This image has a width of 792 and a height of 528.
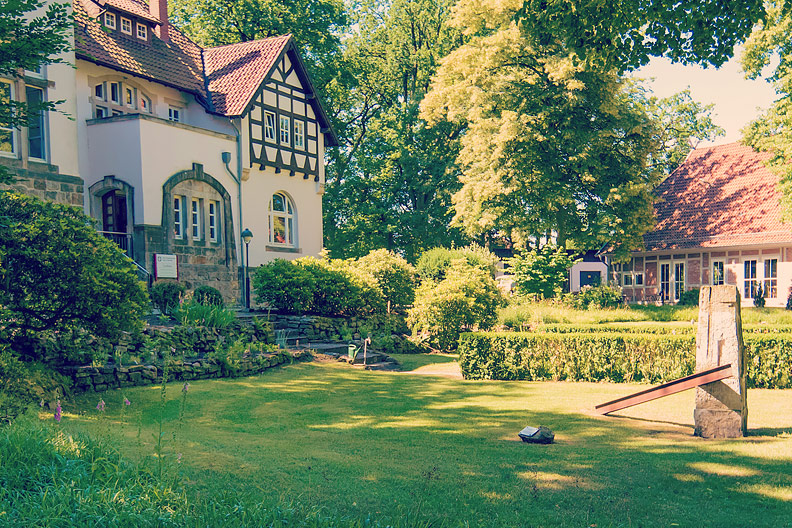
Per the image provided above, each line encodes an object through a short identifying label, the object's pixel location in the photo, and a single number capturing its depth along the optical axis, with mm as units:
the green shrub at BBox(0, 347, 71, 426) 7969
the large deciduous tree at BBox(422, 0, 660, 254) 27797
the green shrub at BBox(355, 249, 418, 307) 21125
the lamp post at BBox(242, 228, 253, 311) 22109
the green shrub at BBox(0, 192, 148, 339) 9047
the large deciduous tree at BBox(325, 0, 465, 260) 35938
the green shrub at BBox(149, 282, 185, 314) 17531
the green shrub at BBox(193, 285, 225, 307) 19562
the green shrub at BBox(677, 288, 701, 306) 29578
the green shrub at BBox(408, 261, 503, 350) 17734
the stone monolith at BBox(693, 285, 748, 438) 8016
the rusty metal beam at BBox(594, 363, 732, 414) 7949
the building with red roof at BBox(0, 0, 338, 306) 18359
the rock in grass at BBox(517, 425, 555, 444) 7820
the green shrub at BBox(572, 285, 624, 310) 27319
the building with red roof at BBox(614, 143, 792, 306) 29828
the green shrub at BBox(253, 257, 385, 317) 18891
